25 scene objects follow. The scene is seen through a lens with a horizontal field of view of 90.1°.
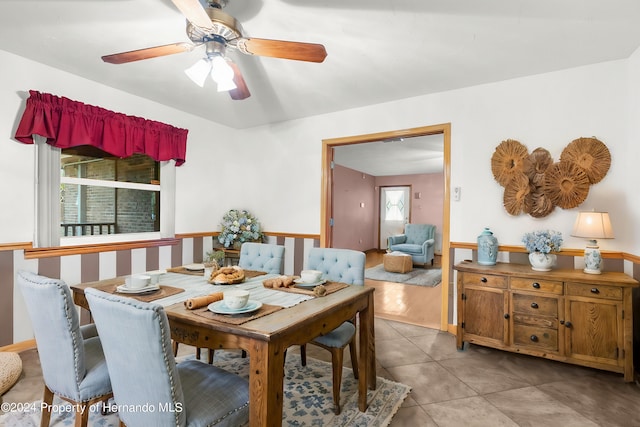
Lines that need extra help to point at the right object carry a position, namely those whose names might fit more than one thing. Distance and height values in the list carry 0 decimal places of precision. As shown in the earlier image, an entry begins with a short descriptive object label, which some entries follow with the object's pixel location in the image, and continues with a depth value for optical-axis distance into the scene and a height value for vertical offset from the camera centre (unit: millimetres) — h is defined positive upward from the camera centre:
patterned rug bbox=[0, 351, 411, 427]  1805 -1185
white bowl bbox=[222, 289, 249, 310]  1445 -396
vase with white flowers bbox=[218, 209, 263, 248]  4176 -235
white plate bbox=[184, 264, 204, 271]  2422 -421
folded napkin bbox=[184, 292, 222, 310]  1500 -430
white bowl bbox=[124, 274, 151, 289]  1802 -396
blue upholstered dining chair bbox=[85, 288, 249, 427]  1080 -586
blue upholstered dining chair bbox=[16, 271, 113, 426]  1350 -603
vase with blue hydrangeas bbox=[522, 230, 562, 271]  2551 -272
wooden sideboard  2248 -766
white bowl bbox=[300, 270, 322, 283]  1968 -394
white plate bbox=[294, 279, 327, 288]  1933 -433
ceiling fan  1662 +924
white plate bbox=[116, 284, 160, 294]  1769 -435
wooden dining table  1213 -517
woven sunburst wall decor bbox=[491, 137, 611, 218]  2623 +347
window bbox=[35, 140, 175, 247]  2779 +154
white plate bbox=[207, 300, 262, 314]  1423 -438
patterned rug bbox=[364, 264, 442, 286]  5379 -1140
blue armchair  6695 -662
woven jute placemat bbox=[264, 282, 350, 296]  1822 -450
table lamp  2354 -127
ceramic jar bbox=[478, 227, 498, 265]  2797 -310
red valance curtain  2611 +785
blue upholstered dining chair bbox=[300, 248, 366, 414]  1899 -484
